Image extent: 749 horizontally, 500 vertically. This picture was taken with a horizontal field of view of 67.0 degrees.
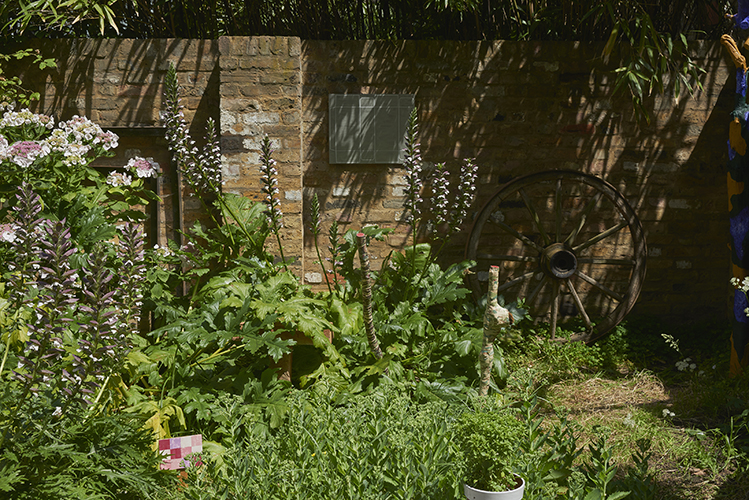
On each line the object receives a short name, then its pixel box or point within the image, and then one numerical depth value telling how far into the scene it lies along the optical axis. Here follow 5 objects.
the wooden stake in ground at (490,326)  2.46
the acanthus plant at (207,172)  3.18
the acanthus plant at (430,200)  3.17
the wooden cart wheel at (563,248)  3.89
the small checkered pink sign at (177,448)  2.18
